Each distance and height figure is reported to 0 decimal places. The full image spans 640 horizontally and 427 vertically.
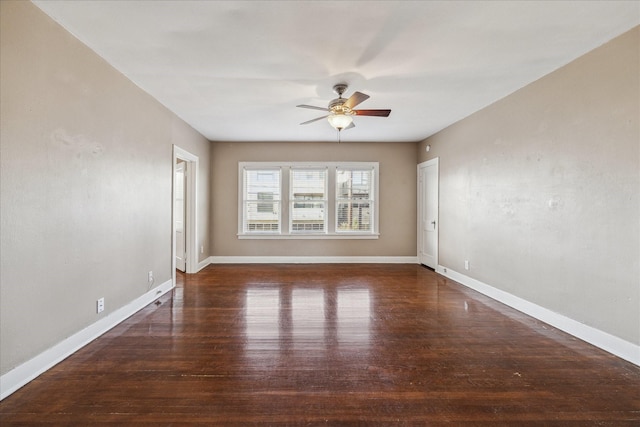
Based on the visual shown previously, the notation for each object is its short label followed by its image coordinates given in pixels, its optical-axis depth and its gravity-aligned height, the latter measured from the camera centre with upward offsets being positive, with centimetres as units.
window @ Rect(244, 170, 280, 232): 617 +29
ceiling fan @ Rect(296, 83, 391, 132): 324 +116
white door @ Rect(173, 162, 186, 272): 527 -14
